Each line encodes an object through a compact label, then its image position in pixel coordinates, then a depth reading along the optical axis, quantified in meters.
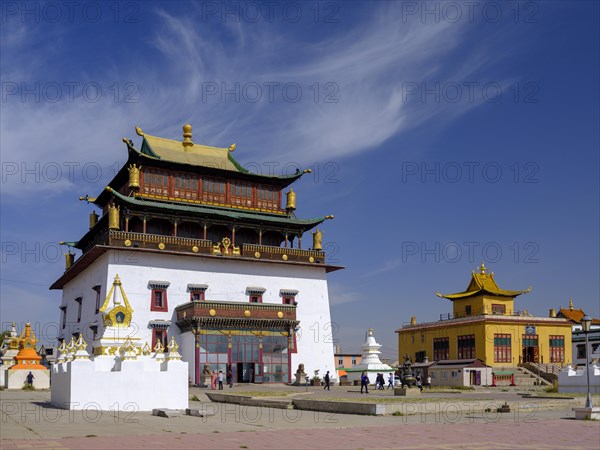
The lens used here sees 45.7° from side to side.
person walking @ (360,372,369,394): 34.32
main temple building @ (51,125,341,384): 46.41
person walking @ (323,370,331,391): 40.01
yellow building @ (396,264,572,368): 62.09
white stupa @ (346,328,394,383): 44.25
